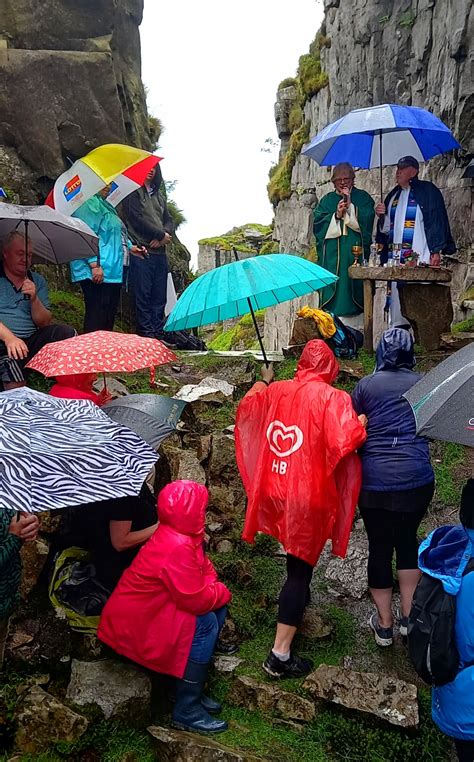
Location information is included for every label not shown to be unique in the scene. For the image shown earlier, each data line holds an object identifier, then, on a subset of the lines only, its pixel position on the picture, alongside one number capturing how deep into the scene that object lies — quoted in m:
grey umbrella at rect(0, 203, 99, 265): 4.91
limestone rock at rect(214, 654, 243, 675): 3.88
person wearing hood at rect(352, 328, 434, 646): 3.91
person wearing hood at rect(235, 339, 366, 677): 3.83
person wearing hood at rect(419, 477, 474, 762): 2.51
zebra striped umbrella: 2.38
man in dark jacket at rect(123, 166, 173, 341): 8.48
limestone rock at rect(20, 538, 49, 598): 4.16
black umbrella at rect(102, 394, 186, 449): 3.90
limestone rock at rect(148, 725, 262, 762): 3.05
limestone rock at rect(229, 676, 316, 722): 3.51
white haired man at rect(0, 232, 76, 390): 5.18
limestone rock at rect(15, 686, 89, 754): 3.17
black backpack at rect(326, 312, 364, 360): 8.17
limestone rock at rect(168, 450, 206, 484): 5.61
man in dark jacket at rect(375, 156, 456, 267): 7.47
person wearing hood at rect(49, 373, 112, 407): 3.99
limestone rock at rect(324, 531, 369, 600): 4.90
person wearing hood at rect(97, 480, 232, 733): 3.39
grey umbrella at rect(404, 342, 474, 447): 2.71
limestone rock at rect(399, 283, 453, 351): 7.90
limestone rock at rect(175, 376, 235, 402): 7.17
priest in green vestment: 8.00
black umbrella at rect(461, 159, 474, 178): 9.06
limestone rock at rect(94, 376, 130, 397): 6.79
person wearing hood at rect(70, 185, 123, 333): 7.13
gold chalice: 8.07
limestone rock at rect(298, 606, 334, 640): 4.24
